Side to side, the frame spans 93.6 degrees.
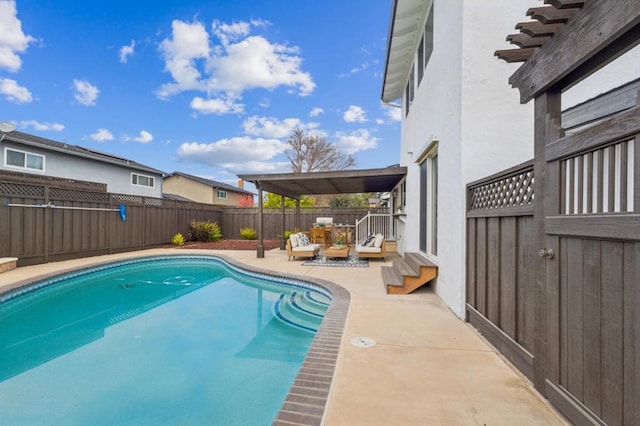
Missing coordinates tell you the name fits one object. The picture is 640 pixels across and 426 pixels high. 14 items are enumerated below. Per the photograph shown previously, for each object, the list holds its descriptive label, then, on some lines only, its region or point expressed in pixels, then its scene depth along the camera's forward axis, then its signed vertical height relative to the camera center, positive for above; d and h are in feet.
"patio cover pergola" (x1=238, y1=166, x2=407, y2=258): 31.40 +4.15
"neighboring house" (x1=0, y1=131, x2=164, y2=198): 41.27 +8.12
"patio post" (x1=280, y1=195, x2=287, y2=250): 44.12 -3.26
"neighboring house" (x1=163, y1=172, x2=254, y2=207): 85.35 +7.61
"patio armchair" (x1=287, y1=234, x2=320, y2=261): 32.89 -3.73
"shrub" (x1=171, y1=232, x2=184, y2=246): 47.55 -4.16
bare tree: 84.07 +17.48
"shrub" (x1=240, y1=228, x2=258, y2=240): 57.26 -3.70
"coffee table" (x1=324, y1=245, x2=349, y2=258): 33.22 -4.06
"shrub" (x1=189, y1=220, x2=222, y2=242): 52.80 -2.97
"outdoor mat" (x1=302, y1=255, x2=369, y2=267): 30.53 -4.96
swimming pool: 9.94 -6.41
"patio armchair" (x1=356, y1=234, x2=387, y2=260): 32.68 -3.68
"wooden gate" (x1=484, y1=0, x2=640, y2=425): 5.67 -0.19
